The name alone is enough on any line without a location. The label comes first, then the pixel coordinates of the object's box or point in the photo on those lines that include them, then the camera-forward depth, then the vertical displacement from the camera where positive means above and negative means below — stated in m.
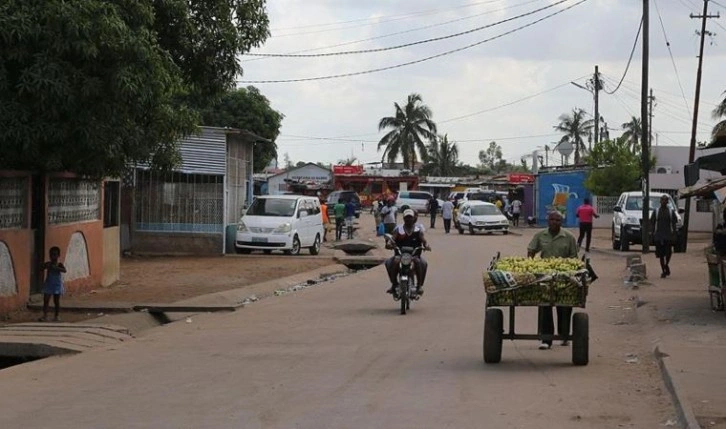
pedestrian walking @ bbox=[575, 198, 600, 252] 33.28 -0.48
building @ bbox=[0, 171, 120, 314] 16.38 -0.60
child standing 15.53 -1.27
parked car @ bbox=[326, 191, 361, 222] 49.53 +0.24
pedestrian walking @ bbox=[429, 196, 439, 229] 52.48 -0.31
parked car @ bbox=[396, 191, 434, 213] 69.38 +0.27
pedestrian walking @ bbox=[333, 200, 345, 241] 41.19 -0.62
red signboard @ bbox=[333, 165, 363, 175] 82.88 +2.60
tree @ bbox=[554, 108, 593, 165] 103.69 +7.89
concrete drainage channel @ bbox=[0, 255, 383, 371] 12.34 -1.84
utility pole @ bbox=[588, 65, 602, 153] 62.25 +7.06
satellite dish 58.97 +3.28
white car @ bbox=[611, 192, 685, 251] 34.31 -0.48
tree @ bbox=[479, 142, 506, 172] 160.00 +7.41
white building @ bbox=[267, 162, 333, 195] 88.43 +2.41
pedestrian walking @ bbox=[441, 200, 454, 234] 47.84 -0.55
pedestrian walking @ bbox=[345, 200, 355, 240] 41.97 -0.58
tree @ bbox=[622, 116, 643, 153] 103.47 +7.88
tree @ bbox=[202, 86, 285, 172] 53.75 +4.62
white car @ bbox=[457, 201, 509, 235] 46.75 -0.68
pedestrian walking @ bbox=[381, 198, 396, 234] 36.41 -0.50
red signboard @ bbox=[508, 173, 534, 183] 84.51 +2.24
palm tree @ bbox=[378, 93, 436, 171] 93.81 +6.77
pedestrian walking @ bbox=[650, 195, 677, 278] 22.34 -0.60
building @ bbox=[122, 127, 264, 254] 30.48 -0.42
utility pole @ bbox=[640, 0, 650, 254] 31.62 +2.38
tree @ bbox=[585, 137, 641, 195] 52.03 +1.55
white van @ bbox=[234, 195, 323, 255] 31.25 -0.78
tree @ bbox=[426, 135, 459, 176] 118.06 +5.30
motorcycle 15.98 -1.13
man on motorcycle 16.25 -0.66
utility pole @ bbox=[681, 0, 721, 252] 44.25 +5.55
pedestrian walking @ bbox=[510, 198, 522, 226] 56.97 -0.38
